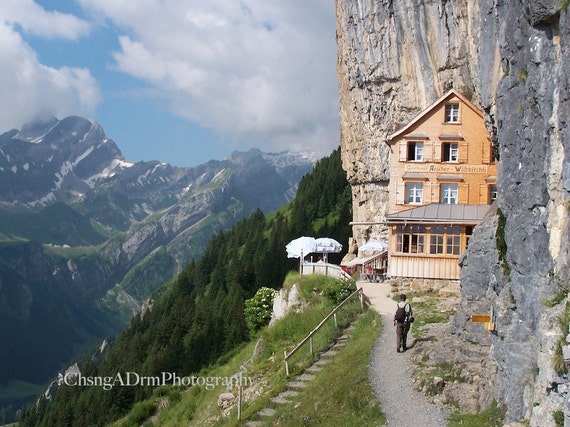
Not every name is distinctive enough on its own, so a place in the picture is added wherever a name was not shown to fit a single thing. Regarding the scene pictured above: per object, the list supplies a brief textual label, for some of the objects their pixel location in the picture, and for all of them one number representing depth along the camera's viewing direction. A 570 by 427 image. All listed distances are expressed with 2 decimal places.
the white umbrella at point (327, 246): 45.91
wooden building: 40.94
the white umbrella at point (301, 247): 44.44
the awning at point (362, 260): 42.62
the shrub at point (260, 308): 43.47
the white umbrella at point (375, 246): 47.47
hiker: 23.45
